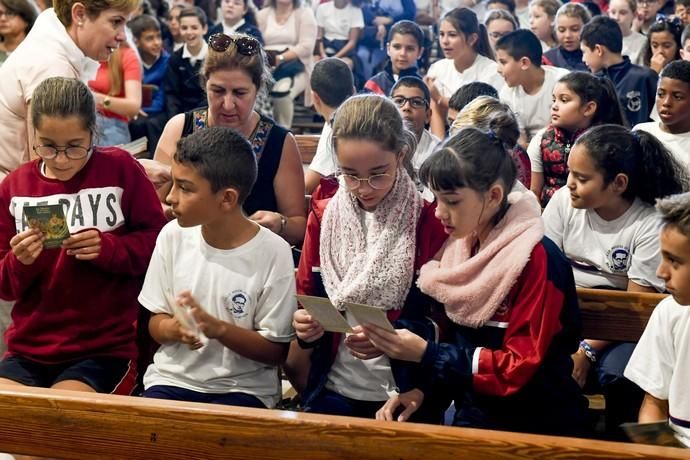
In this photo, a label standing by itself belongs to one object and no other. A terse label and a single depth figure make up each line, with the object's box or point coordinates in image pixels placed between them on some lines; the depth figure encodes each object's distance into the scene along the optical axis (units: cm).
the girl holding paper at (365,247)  260
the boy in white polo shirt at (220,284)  261
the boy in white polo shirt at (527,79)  559
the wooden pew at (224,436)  199
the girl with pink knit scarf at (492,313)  240
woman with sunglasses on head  318
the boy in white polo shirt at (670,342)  224
